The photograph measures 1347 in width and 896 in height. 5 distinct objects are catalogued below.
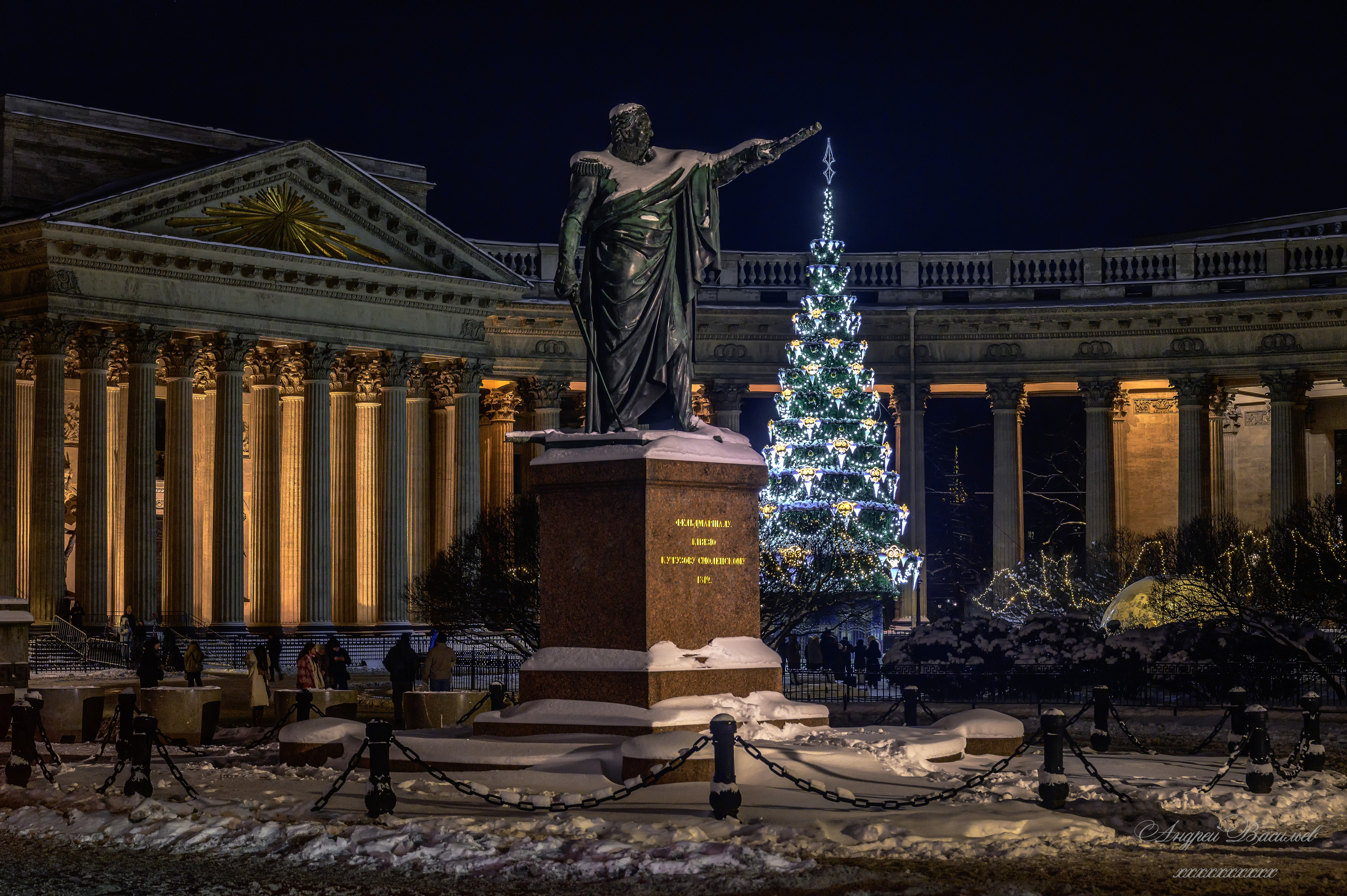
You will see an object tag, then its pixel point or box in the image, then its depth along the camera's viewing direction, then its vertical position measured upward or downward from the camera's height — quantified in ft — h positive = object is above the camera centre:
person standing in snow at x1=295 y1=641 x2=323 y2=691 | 122.01 -10.45
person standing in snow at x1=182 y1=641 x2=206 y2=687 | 136.56 -11.01
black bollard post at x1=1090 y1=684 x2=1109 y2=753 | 80.07 -8.73
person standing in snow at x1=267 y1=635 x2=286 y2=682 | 156.15 -12.15
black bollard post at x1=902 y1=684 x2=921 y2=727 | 83.41 -8.87
